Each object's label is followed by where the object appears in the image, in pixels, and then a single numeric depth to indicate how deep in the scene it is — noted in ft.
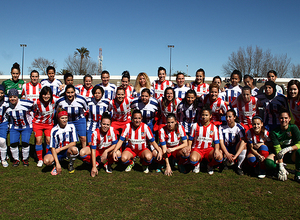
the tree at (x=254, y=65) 121.49
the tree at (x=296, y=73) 135.13
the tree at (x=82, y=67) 134.15
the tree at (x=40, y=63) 134.62
